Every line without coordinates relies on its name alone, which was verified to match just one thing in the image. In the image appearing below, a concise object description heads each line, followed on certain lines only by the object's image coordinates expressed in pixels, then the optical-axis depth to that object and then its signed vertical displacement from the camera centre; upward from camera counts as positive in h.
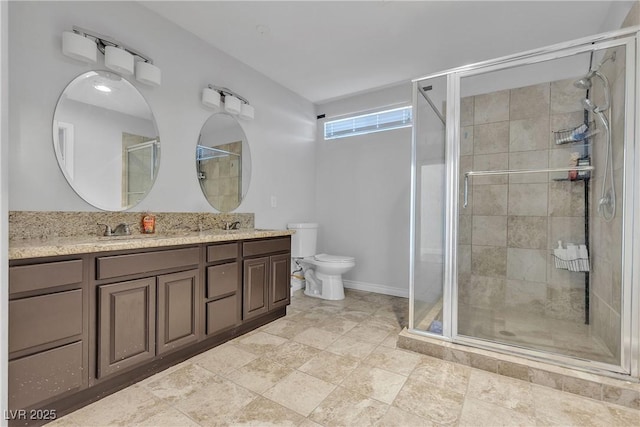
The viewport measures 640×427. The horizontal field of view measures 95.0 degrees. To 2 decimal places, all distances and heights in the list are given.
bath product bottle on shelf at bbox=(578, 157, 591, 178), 2.33 +0.43
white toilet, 3.24 -0.57
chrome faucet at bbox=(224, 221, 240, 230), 2.73 -0.11
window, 3.44 +1.14
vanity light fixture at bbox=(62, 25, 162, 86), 1.75 +1.02
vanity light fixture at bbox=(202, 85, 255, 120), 2.53 +1.03
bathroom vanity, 1.26 -0.53
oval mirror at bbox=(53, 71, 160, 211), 1.80 +0.48
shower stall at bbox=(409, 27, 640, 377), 1.77 +0.09
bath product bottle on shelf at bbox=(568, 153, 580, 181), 2.40 +0.44
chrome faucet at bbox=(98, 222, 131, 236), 1.93 -0.12
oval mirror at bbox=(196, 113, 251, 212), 2.59 +0.48
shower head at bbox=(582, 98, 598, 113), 2.17 +0.86
